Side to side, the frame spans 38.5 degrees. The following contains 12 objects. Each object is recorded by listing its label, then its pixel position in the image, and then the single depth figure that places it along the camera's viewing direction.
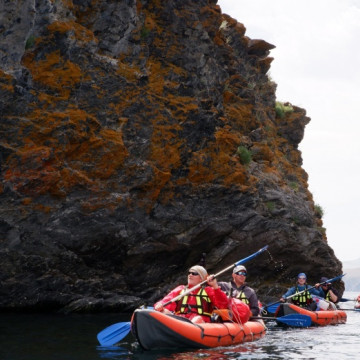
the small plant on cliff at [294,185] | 24.03
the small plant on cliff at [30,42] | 16.55
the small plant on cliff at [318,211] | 26.72
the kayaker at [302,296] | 17.36
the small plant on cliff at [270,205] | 20.72
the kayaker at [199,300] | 10.12
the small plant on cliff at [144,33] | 19.47
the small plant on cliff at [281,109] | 27.82
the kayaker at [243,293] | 12.38
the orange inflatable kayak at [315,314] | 15.43
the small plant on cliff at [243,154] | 20.95
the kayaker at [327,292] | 19.25
